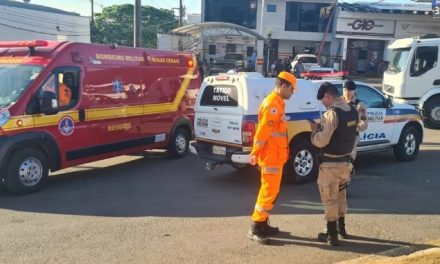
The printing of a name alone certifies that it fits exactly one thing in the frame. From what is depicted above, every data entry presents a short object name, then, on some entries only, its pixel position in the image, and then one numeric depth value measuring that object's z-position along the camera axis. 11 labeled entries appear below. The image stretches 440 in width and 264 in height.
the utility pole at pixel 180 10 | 45.62
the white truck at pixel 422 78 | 15.56
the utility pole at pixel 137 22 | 21.27
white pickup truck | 7.95
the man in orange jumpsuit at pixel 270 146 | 5.43
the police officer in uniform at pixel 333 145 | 5.18
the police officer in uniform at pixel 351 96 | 6.72
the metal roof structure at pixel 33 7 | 38.42
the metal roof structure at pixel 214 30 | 33.62
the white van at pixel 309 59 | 34.91
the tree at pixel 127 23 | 61.91
